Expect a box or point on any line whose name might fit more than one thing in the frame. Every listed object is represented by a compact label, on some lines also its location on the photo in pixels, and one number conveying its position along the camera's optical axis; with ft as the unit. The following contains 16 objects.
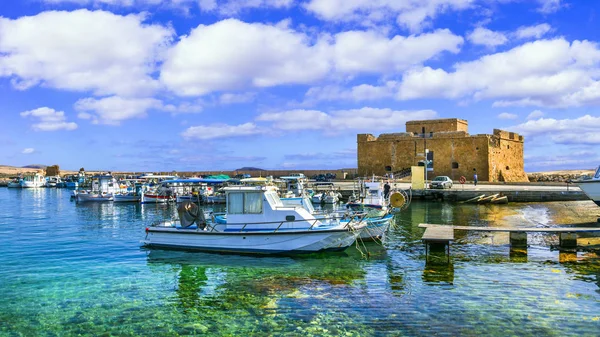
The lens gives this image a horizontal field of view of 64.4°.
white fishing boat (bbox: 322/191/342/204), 114.43
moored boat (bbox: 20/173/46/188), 251.39
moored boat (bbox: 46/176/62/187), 256.07
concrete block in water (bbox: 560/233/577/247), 49.03
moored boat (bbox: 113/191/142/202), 135.85
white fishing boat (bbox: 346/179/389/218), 82.99
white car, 125.59
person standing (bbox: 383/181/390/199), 92.79
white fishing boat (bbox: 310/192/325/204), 117.96
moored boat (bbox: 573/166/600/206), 74.22
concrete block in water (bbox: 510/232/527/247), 50.55
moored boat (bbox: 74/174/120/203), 138.00
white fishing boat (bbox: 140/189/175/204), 127.24
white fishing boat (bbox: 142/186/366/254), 49.57
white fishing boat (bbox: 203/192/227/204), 127.42
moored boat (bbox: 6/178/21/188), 255.00
